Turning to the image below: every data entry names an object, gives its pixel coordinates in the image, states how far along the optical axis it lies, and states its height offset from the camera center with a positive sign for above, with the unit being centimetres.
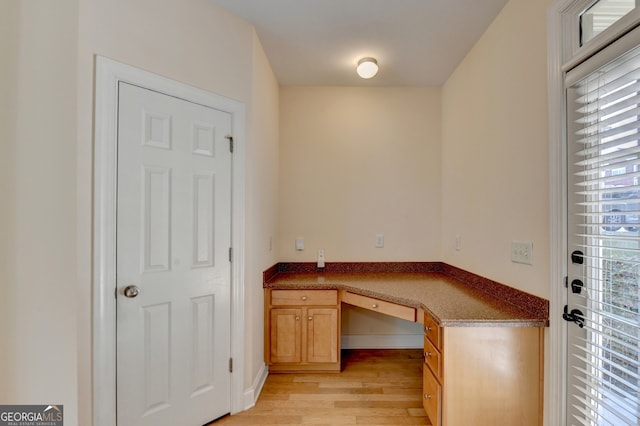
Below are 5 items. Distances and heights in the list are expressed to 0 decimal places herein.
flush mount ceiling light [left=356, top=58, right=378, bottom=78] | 233 +126
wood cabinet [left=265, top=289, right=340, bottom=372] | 233 -96
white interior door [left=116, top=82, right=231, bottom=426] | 148 -28
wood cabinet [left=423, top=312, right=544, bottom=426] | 144 -84
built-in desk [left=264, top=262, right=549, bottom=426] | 144 -74
